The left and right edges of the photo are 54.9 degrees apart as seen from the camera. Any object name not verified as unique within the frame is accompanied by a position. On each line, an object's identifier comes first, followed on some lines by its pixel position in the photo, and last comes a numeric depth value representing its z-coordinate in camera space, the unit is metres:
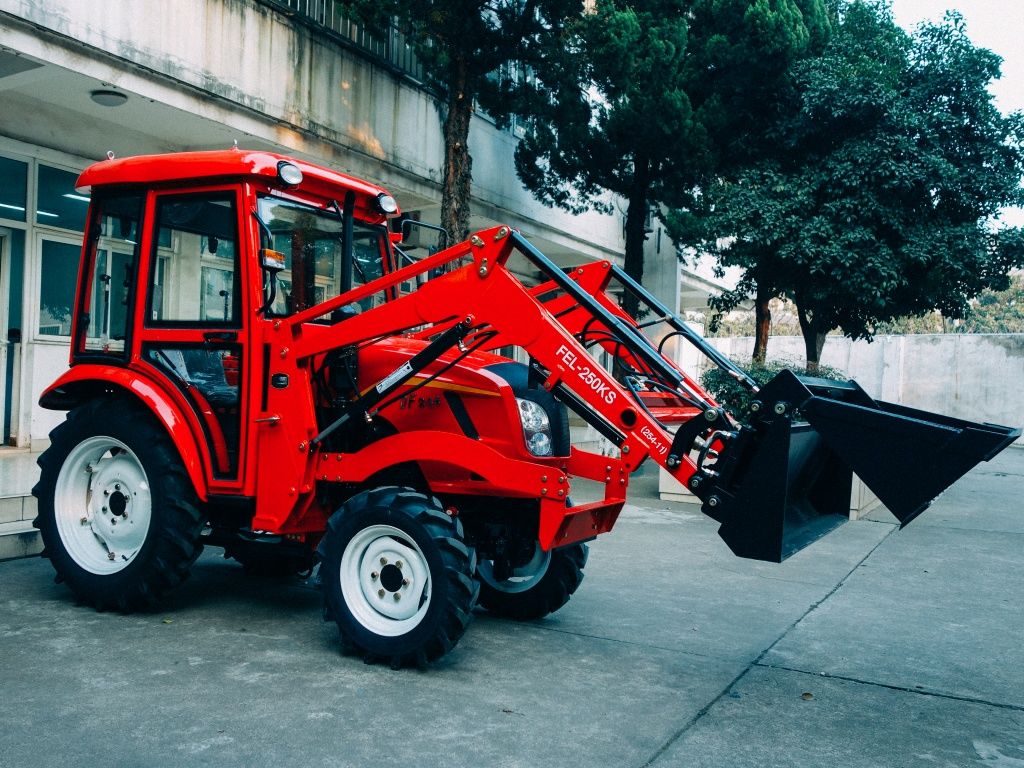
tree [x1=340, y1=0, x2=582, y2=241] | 11.53
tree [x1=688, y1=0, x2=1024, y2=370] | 15.77
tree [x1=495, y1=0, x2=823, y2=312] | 13.45
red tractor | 4.65
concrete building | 8.99
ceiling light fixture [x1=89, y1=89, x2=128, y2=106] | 9.54
